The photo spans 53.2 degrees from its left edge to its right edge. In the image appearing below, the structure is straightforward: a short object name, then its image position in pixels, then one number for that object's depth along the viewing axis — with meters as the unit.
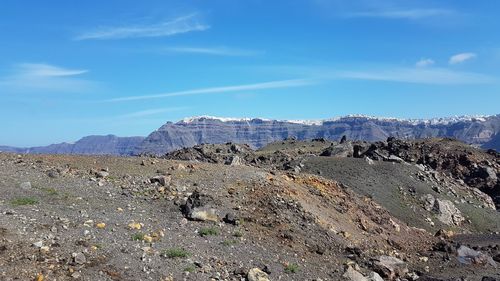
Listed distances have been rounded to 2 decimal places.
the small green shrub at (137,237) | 19.16
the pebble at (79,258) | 16.28
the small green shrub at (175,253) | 18.42
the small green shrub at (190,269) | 17.74
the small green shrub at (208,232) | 21.39
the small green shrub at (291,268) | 20.21
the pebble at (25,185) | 22.52
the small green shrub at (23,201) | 20.42
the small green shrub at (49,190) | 22.38
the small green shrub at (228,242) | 20.89
